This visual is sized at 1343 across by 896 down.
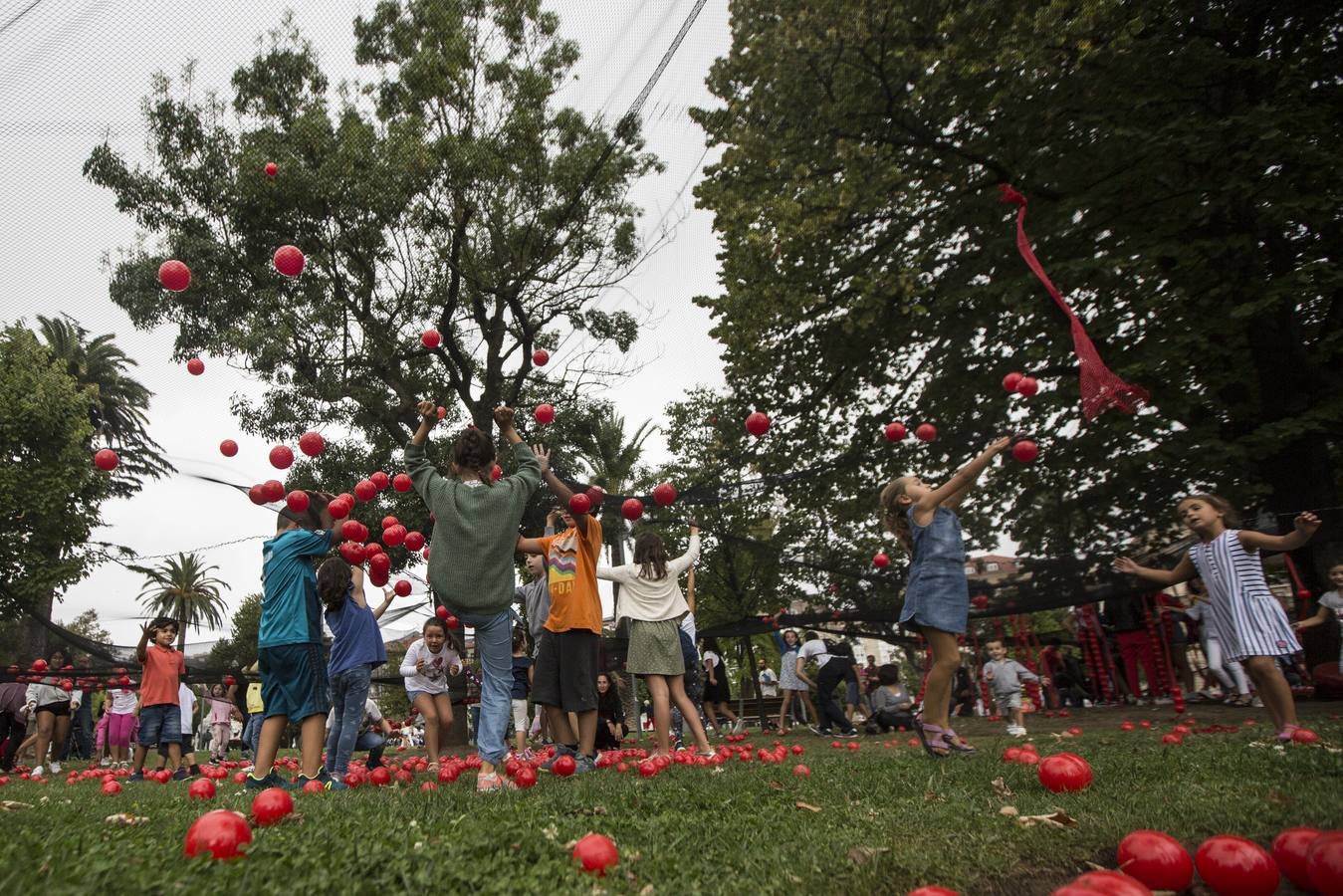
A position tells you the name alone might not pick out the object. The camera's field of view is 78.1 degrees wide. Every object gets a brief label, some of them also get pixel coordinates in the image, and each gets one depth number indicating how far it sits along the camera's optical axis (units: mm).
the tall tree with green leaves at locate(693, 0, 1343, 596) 9258
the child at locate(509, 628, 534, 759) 8430
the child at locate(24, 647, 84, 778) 10984
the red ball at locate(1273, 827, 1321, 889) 2217
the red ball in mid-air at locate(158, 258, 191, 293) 6730
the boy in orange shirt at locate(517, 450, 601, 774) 5629
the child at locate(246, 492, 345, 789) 5148
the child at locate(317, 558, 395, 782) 5965
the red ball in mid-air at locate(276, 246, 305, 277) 6838
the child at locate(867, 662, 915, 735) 12859
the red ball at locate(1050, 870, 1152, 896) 1797
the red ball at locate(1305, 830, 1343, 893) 2061
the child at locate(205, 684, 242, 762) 15328
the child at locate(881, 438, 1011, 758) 5312
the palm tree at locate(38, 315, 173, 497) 10266
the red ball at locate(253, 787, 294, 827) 3178
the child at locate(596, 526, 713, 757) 6129
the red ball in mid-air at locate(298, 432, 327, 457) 8352
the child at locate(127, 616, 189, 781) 8570
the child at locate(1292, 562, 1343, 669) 8578
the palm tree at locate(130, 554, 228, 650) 47375
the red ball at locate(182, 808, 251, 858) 2398
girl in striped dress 5367
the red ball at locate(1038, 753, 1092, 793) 3635
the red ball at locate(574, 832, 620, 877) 2418
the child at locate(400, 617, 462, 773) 6742
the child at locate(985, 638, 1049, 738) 9852
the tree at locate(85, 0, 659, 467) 13812
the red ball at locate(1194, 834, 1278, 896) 2154
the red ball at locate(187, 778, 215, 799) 4422
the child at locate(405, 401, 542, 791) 4691
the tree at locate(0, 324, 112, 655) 14516
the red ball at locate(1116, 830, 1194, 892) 2236
